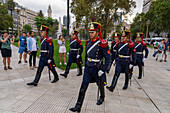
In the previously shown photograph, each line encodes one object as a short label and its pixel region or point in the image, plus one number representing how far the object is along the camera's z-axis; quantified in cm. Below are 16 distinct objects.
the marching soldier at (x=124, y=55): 443
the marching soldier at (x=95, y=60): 316
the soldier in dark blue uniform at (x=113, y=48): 691
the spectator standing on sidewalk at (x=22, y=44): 821
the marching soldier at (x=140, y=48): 580
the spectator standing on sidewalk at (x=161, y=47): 1167
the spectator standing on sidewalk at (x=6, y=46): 658
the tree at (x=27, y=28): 7259
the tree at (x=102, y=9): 1631
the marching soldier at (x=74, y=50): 592
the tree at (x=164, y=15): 2433
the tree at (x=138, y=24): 4212
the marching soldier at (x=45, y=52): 474
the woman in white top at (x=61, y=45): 836
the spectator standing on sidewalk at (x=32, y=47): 719
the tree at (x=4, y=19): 3982
